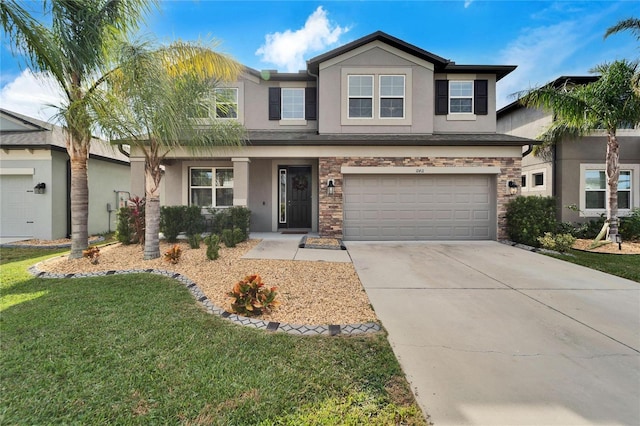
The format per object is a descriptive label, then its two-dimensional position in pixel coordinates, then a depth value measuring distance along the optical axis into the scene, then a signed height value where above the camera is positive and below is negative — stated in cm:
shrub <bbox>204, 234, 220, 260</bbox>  673 -102
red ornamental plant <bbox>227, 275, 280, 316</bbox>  394 -128
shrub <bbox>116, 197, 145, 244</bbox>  830 -57
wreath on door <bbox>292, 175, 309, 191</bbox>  1169 +102
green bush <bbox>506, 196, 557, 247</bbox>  894 -36
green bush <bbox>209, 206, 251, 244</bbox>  920 -46
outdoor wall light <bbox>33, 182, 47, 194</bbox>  1034 +64
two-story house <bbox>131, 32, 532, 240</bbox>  979 +184
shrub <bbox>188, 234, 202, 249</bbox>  794 -101
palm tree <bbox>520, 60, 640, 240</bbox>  858 +321
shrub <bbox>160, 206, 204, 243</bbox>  902 -50
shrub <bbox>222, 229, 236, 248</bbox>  823 -94
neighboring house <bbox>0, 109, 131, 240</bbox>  1046 +90
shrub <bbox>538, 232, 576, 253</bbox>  819 -104
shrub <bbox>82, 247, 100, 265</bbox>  648 -112
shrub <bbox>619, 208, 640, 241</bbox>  1008 -70
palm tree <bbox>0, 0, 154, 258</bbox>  486 +287
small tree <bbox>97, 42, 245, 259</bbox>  581 +231
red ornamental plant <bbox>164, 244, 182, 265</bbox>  643 -114
